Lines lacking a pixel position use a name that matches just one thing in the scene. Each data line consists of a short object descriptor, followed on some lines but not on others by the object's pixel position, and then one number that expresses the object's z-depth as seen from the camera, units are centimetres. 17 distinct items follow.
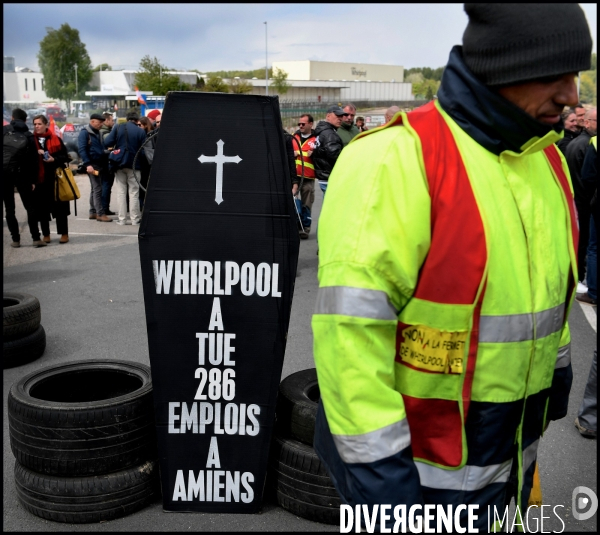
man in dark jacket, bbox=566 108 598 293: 775
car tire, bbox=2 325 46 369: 585
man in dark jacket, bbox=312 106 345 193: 1046
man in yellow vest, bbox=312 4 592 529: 156
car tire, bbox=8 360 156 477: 329
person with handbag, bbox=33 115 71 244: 1082
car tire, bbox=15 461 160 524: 342
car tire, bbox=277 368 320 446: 337
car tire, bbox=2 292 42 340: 584
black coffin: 308
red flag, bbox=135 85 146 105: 3063
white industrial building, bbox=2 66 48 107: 11967
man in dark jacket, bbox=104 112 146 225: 1268
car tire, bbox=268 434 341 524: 336
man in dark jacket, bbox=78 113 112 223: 1309
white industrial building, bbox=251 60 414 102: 10212
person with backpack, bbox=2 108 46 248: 989
